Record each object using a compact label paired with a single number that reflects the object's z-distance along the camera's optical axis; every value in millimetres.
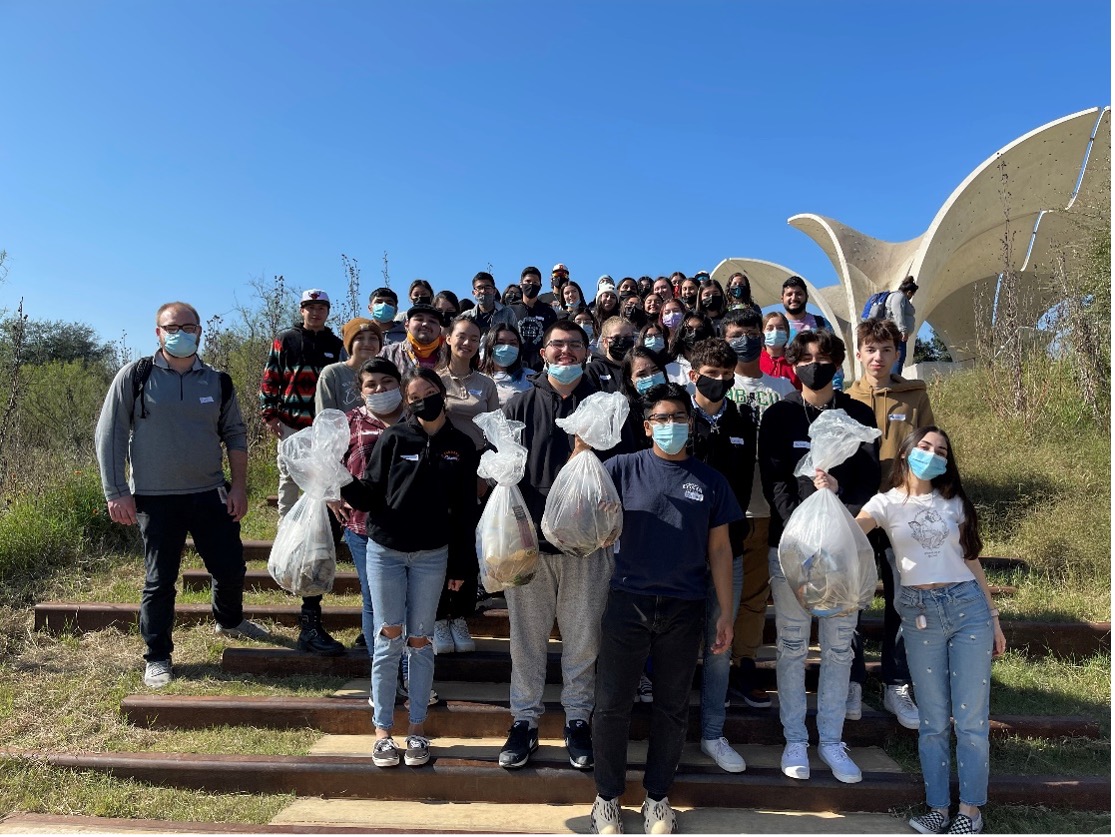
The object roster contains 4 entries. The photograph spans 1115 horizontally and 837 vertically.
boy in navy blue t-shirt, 3240
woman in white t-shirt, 3338
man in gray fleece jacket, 4574
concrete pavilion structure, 16031
